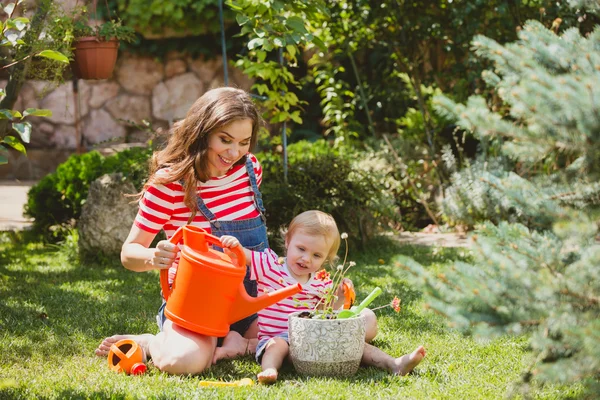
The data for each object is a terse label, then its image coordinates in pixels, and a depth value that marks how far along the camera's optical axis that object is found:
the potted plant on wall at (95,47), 4.47
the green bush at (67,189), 5.14
